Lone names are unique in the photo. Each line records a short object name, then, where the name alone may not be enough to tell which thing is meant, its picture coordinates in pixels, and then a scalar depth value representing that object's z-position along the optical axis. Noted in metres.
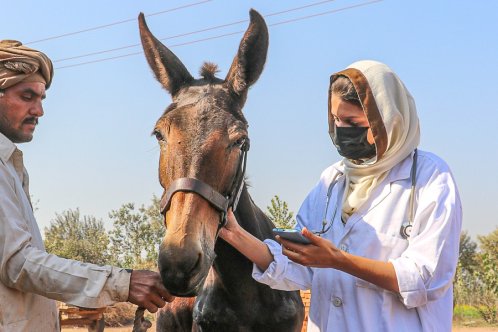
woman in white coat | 3.21
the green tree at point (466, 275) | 31.60
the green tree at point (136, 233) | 41.66
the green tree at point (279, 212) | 22.42
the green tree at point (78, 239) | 40.03
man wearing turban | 3.40
